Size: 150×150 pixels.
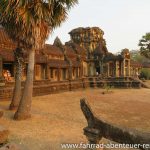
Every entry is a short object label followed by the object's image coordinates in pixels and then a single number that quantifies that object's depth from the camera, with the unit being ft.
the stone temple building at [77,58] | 81.35
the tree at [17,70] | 43.62
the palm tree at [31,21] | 36.14
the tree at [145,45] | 175.76
